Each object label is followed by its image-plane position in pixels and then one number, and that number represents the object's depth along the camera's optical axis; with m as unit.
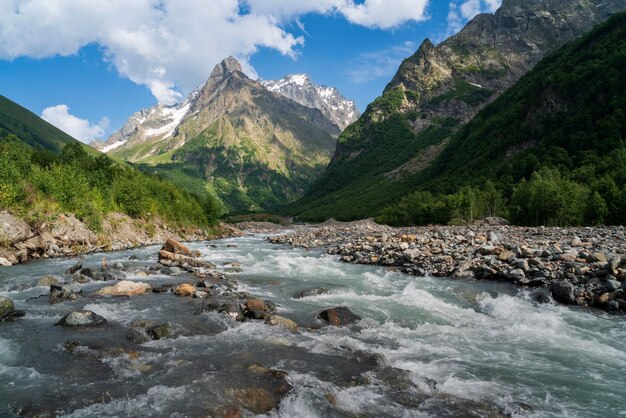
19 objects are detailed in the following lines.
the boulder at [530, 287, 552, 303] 18.27
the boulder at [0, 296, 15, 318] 14.36
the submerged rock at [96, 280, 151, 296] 18.70
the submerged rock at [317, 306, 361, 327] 15.40
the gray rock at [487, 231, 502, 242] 32.98
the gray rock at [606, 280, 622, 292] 17.53
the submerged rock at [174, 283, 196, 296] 19.11
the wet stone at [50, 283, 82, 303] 17.26
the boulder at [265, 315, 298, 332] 14.46
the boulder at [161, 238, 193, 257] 34.22
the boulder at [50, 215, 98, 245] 36.34
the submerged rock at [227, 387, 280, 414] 8.30
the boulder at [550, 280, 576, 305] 17.87
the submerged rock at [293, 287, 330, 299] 20.57
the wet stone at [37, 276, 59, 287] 20.36
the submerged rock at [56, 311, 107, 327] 13.41
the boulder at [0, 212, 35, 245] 29.89
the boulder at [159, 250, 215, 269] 29.61
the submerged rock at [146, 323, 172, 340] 12.72
